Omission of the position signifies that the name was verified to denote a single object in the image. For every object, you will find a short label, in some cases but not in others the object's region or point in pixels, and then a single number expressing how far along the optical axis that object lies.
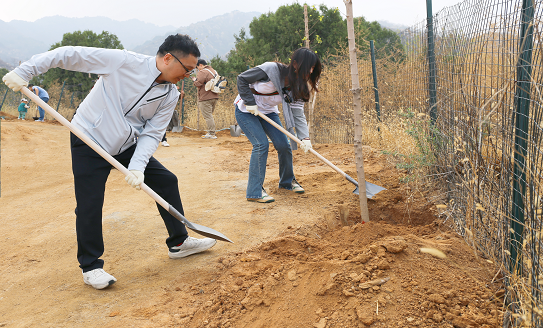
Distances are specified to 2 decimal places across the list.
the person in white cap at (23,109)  13.35
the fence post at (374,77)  7.34
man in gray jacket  2.41
